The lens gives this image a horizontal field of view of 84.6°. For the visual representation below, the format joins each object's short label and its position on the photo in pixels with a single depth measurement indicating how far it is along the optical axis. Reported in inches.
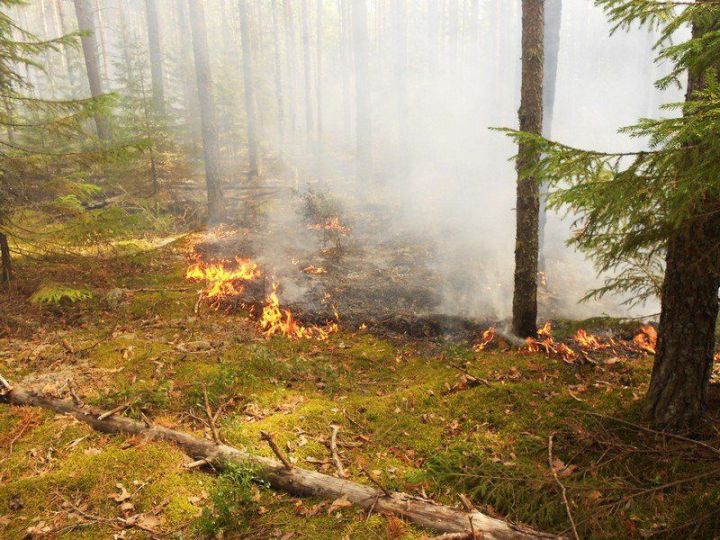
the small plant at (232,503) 138.0
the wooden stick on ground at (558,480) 121.8
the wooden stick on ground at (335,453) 166.2
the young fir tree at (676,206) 102.8
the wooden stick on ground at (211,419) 178.1
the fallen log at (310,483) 131.2
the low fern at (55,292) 280.8
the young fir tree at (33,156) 292.1
